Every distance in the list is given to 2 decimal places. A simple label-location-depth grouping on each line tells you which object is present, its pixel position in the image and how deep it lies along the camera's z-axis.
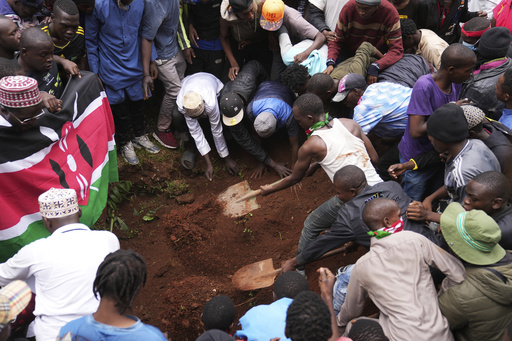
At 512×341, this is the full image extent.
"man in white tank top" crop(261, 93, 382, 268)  3.86
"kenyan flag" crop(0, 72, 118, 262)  3.68
